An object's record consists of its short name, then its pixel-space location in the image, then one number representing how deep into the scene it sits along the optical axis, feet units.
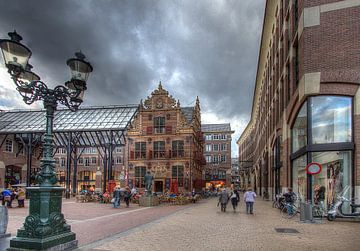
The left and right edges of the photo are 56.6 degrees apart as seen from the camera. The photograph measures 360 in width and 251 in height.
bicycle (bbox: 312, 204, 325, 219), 51.00
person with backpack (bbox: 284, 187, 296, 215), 56.03
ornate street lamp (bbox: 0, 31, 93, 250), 25.68
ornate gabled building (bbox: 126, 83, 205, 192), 143.64
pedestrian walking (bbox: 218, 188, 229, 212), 68.80
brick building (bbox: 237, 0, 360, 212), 51.62
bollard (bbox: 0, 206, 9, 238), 31.83
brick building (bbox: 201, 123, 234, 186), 264.31
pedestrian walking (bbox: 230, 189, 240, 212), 69.96
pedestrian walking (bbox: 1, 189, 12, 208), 76.13
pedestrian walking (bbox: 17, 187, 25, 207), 76.43
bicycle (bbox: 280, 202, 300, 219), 55.23
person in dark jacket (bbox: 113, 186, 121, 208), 77.77
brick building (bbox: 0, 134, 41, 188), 139.54
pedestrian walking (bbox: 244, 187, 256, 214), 63.05
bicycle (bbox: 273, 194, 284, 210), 65.96
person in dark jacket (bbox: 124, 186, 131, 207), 81.82
